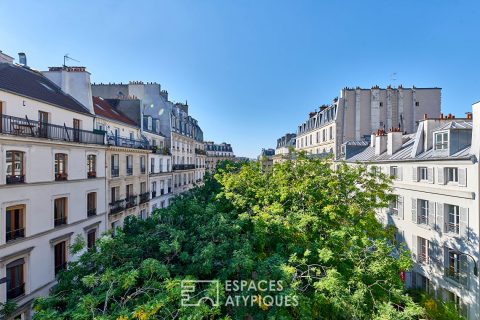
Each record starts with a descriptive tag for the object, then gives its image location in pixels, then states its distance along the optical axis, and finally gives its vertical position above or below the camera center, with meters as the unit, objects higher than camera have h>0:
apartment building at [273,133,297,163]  61.58 +5.09
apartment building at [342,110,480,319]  14.49 -3.13
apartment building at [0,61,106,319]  12.23 -1.15
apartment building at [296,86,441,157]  34.09 +7.00
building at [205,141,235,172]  88.25 +3.59
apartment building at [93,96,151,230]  20.79 -0.20
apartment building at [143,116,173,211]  28.22 -0.46
